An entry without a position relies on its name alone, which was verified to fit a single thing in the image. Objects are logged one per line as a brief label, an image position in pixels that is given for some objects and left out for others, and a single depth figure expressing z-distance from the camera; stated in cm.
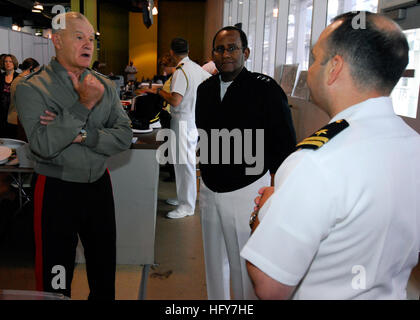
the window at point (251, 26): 891
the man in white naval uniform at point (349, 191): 78
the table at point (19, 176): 254
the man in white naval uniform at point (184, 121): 380
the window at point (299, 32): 523
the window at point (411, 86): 206
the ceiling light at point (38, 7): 1050
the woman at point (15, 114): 349
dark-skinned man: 189
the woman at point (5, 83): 573
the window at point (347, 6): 318
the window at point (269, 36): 710
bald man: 163
